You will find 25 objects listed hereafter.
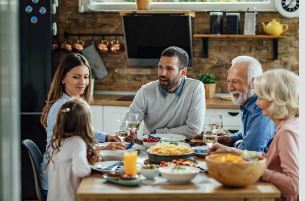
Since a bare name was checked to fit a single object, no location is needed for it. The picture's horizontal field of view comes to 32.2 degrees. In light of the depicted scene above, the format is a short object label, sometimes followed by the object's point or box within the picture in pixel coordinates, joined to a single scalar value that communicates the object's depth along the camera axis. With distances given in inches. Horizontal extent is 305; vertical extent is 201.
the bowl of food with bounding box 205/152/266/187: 83.7
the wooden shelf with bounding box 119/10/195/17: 199.6
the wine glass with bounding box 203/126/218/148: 110.8
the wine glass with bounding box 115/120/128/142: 122.0
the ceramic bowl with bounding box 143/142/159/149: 118.9
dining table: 82.7
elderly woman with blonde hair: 91.3
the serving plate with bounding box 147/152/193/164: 104.0
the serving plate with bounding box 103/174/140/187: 86.8
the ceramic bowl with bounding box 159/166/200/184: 87.7
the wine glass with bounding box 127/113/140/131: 122.4
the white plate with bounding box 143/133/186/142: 126.8
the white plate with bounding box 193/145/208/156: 110.7
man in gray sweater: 150.6
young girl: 97.4
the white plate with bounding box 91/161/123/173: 95.5
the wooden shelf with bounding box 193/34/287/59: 203.6
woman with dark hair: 123.9
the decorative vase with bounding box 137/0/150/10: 207.6
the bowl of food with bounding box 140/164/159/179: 90.4
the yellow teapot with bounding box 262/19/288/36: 202.1
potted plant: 204.2
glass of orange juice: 90.4
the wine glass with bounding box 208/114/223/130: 117.4
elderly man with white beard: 113.3
